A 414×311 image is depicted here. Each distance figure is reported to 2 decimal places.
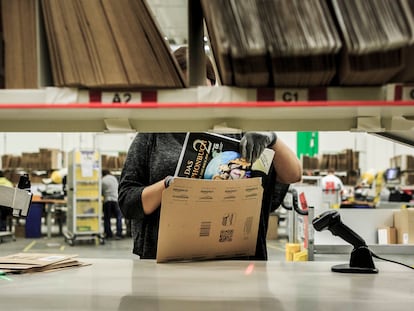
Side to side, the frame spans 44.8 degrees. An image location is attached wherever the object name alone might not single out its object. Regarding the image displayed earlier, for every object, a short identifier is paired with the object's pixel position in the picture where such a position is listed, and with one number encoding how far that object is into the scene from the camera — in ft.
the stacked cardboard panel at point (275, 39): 2.69
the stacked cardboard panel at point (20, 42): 3.08
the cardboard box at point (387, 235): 10.48
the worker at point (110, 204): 33.27
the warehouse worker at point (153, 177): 5.78
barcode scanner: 4.89
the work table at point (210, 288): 3.61
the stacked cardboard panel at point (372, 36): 2.64
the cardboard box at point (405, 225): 10.11
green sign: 46.14
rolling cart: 29.35
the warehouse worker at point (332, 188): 29.73
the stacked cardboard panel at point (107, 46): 2.96
